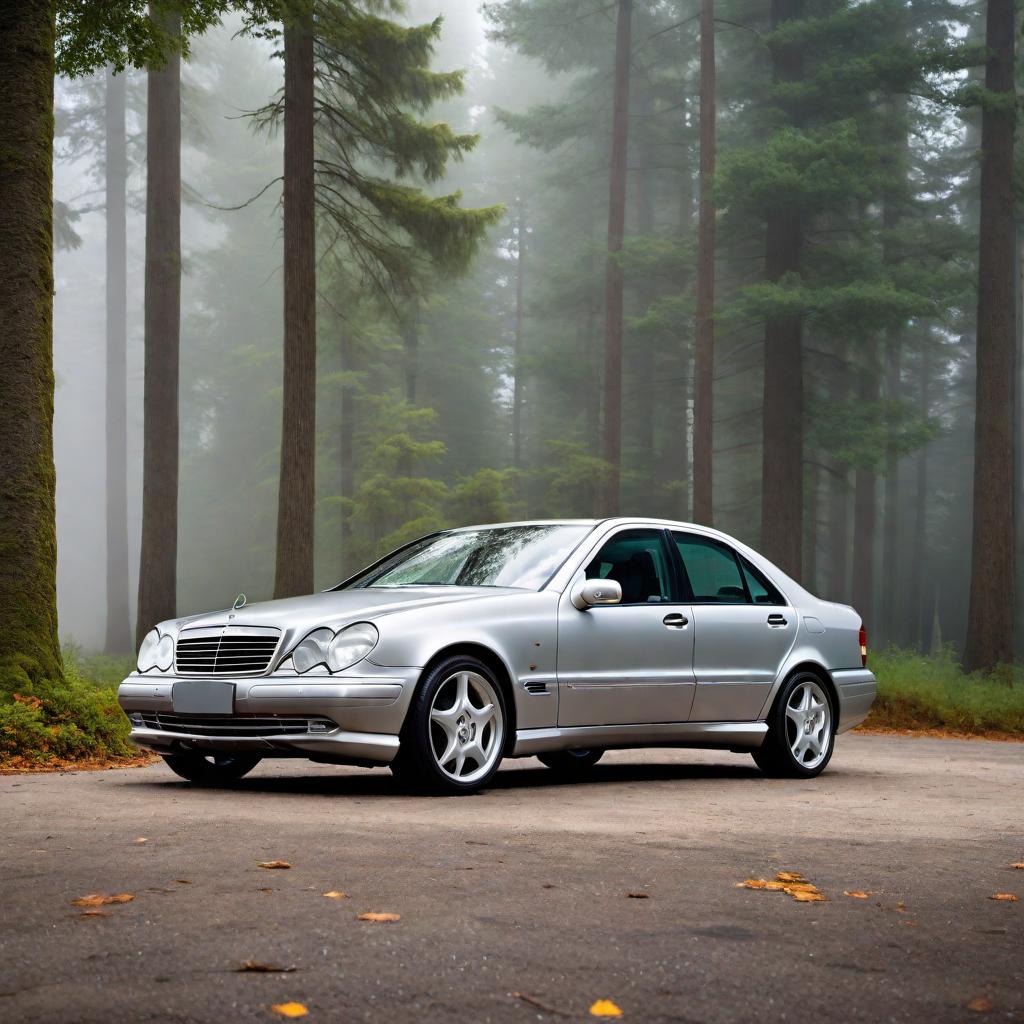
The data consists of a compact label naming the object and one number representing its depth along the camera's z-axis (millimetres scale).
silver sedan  8414
